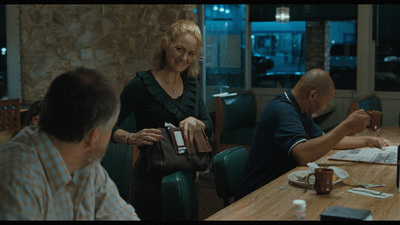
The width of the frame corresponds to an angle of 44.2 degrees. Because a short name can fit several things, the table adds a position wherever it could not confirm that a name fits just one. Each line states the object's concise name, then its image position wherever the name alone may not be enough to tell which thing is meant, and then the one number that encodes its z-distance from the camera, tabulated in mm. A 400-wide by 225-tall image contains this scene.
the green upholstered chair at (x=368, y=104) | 5703
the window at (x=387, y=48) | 6719
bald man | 2785
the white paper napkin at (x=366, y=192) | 2262
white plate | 2398
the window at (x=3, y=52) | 6141
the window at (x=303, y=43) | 6980
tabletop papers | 3029
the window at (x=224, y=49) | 6602
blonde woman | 2783
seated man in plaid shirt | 1371
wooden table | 1987
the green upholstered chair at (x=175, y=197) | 2270
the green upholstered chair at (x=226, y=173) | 2797
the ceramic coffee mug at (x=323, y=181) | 2234
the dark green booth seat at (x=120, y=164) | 2816
